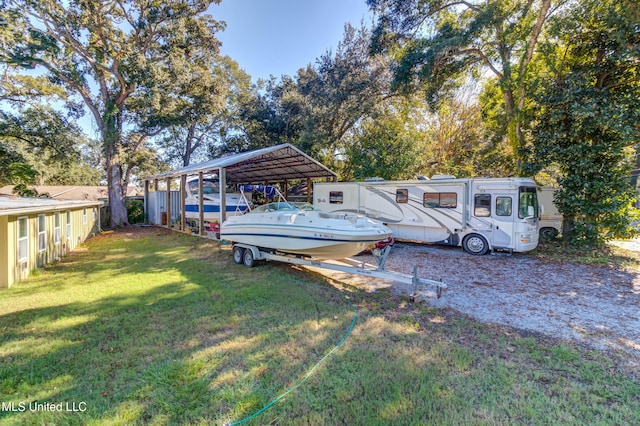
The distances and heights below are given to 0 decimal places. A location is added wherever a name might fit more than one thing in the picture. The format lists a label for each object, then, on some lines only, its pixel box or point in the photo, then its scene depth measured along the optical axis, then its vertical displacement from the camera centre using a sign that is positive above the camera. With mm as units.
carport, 9703 +1358
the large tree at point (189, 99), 13398 +5663
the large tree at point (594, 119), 7293 +2300
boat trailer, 4699 -1226
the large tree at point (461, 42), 9016 +5488
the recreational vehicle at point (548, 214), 10721 -415
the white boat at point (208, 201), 11555 +69
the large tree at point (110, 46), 11234 +6867
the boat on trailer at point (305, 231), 5160 -559
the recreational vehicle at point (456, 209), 7820 -190
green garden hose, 2197 -1654
